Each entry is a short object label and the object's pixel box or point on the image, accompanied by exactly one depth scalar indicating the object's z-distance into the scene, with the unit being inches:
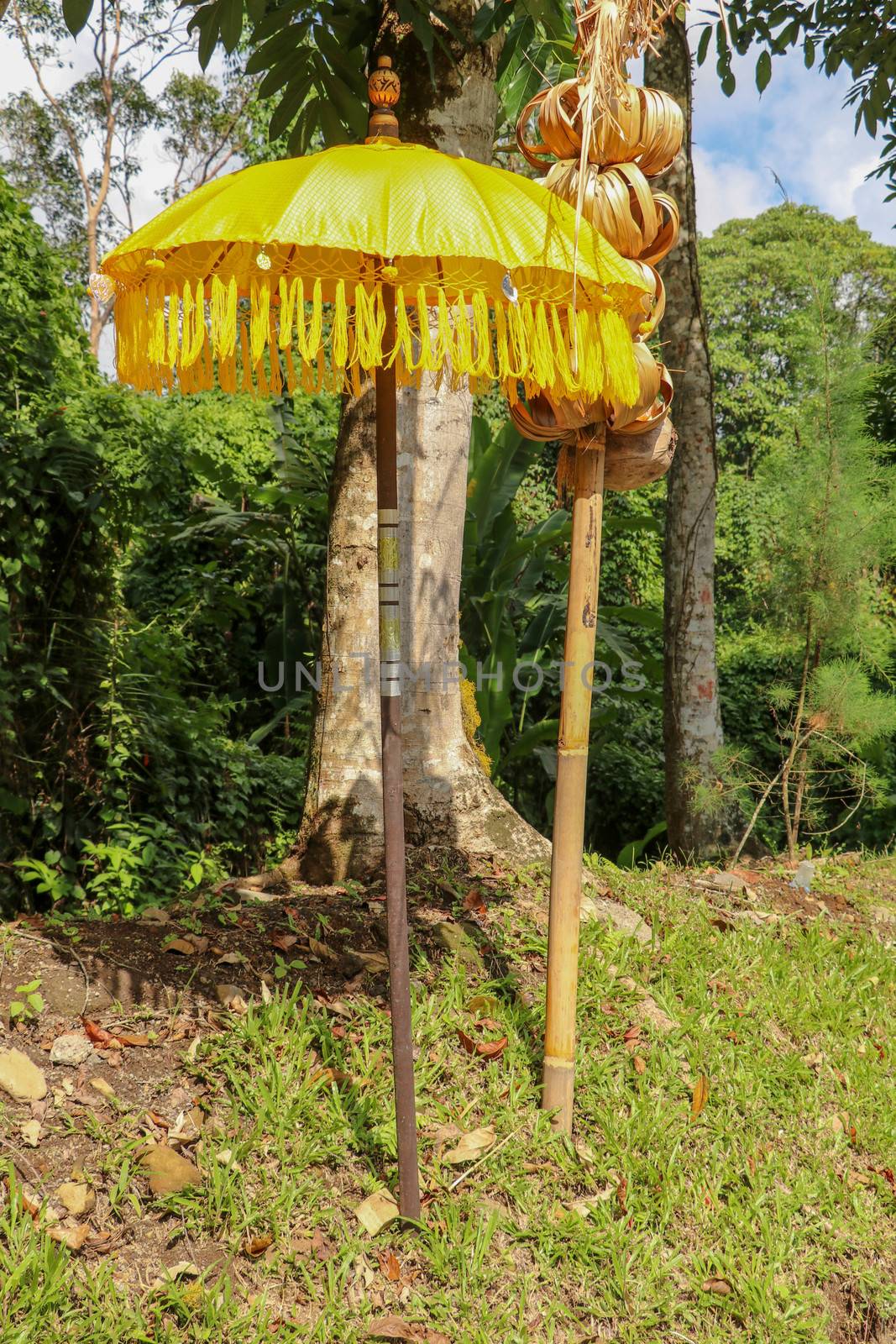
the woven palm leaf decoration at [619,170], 91.0
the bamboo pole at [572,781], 100.8
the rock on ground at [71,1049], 99.5
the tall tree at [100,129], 686.5
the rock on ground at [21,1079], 94.7
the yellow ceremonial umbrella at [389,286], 73.0
